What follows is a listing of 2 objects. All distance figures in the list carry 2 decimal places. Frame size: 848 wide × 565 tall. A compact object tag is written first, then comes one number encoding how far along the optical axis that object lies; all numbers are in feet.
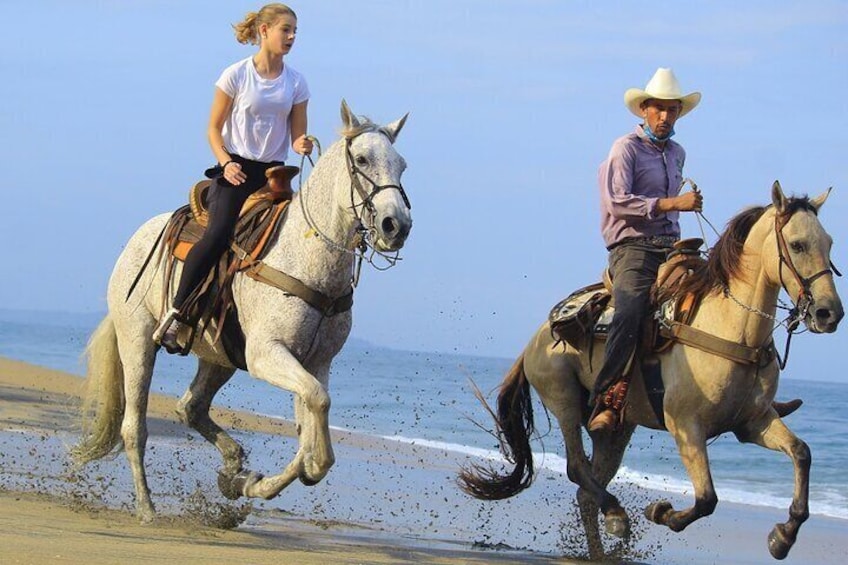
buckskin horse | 50.26
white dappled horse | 46.96
